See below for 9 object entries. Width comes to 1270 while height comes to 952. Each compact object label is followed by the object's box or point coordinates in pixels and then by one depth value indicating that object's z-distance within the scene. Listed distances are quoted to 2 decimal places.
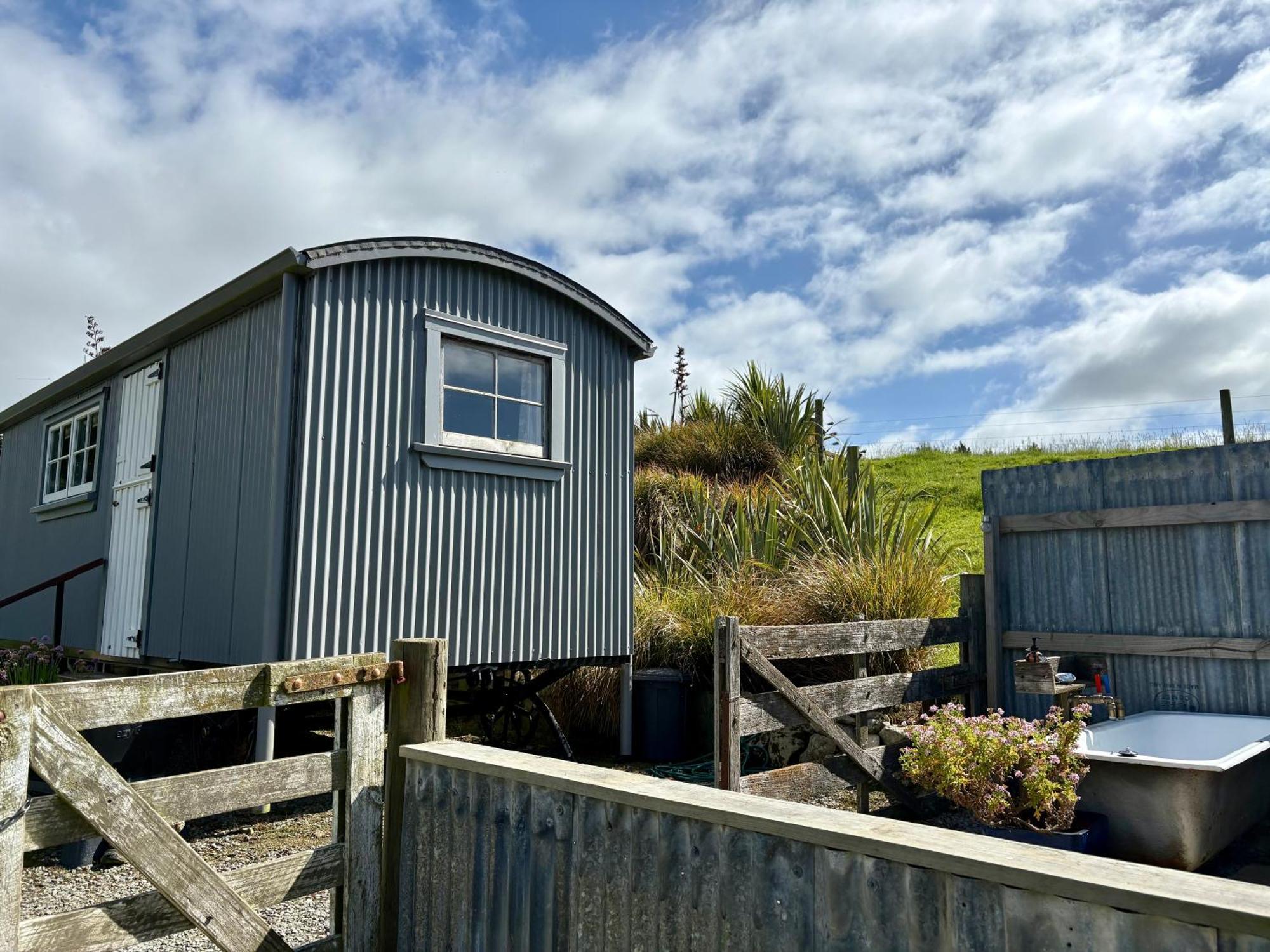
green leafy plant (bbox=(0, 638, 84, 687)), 7.14
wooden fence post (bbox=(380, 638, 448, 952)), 2.86
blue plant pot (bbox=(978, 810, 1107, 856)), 4.50
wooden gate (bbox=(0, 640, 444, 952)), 2.20
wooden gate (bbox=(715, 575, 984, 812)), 4.67
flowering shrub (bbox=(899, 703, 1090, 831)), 4.62
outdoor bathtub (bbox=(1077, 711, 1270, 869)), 4.62
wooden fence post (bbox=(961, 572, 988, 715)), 6.82
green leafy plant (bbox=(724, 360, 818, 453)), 14.12
